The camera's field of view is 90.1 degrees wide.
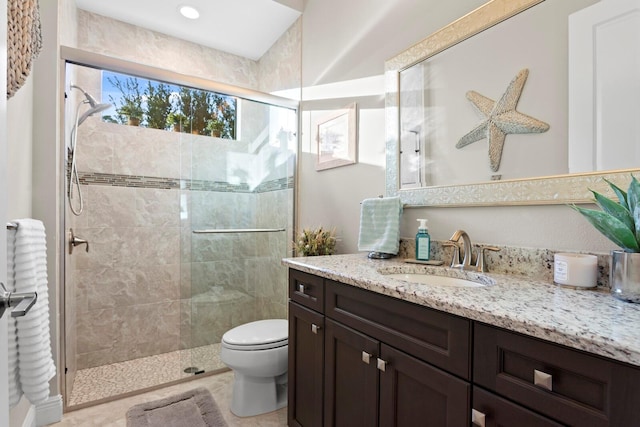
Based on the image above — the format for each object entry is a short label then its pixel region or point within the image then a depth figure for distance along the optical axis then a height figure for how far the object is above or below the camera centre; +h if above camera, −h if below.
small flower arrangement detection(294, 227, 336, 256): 1.96 -0.19
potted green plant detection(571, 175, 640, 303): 0.78 -0.05
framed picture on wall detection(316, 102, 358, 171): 1.94 +0.48
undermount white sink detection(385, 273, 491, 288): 1.20 -0.27
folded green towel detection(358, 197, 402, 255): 1.51 -0.06
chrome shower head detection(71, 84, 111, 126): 1.97 +0.66
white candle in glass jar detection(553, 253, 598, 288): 0.91 -0.17
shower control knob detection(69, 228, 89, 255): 1.95 -0.19
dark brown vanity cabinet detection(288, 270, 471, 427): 0.81 -0.48
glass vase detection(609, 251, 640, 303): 0.77 -0.16
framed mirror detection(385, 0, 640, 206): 1.00 +0.38
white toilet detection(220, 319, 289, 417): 1.74 -0.85
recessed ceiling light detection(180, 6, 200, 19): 2.41 +1.53
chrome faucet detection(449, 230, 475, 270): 1.25 -0.13
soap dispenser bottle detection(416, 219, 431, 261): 1.40 -0.14
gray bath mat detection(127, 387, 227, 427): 1.71 -1.14
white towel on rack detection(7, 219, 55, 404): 1.22 -0.46
